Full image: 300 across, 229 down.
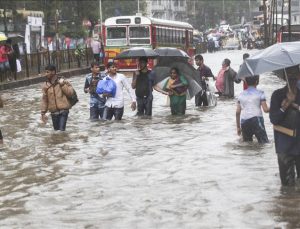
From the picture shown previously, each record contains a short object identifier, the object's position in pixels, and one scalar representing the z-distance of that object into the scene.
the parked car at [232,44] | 79.25
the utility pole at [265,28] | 49.11
